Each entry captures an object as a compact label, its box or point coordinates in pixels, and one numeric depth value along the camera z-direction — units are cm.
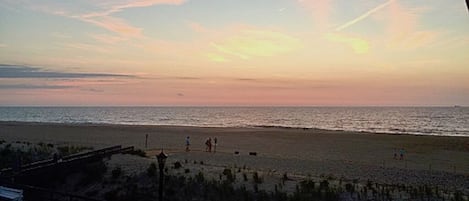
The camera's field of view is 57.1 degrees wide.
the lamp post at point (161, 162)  1106
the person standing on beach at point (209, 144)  3338
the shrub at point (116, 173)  1710
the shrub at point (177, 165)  1882
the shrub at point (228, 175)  1629
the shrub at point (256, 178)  1619
